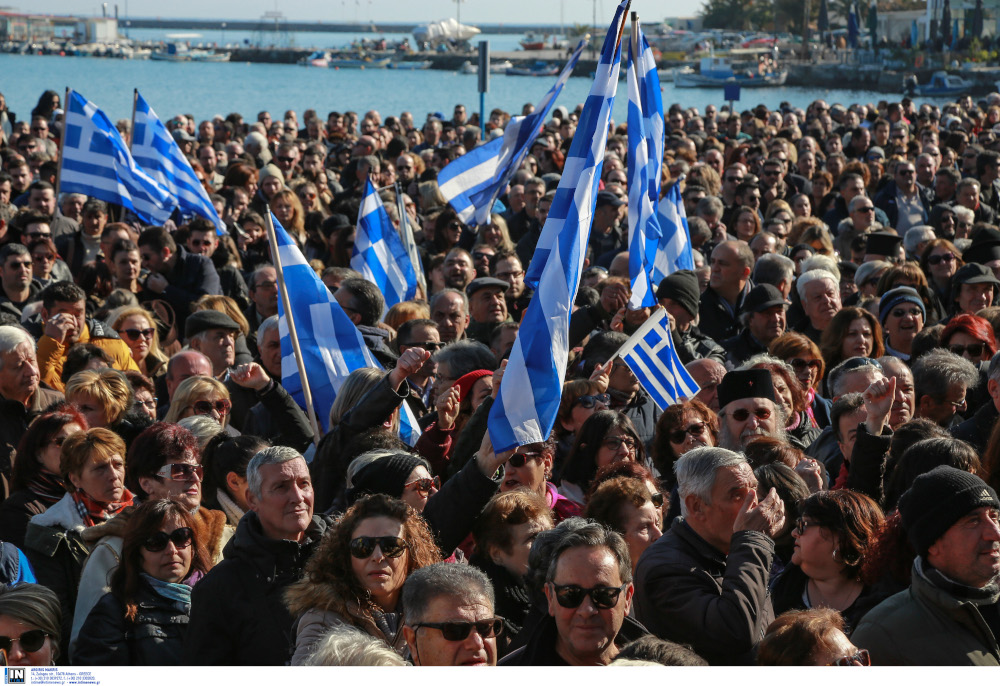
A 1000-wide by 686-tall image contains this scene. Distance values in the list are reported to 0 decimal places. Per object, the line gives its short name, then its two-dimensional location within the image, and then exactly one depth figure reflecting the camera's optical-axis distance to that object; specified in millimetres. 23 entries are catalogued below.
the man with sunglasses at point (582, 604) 6914
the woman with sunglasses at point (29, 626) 7148
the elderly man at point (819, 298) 15500
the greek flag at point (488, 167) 16594
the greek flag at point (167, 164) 20125
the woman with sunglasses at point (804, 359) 12937
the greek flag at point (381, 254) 18000
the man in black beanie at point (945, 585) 6859
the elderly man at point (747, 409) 10891
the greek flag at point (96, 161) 19641
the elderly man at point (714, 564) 7414
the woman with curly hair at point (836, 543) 7883
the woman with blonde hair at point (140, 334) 14109
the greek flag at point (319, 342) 12469
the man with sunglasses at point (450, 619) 6695
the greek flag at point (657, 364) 11961
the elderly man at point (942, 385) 11828
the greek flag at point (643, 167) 13164
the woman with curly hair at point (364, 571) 7289
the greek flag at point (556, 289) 9242
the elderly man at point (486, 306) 15586
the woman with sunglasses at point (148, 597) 7687
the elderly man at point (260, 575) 7551
